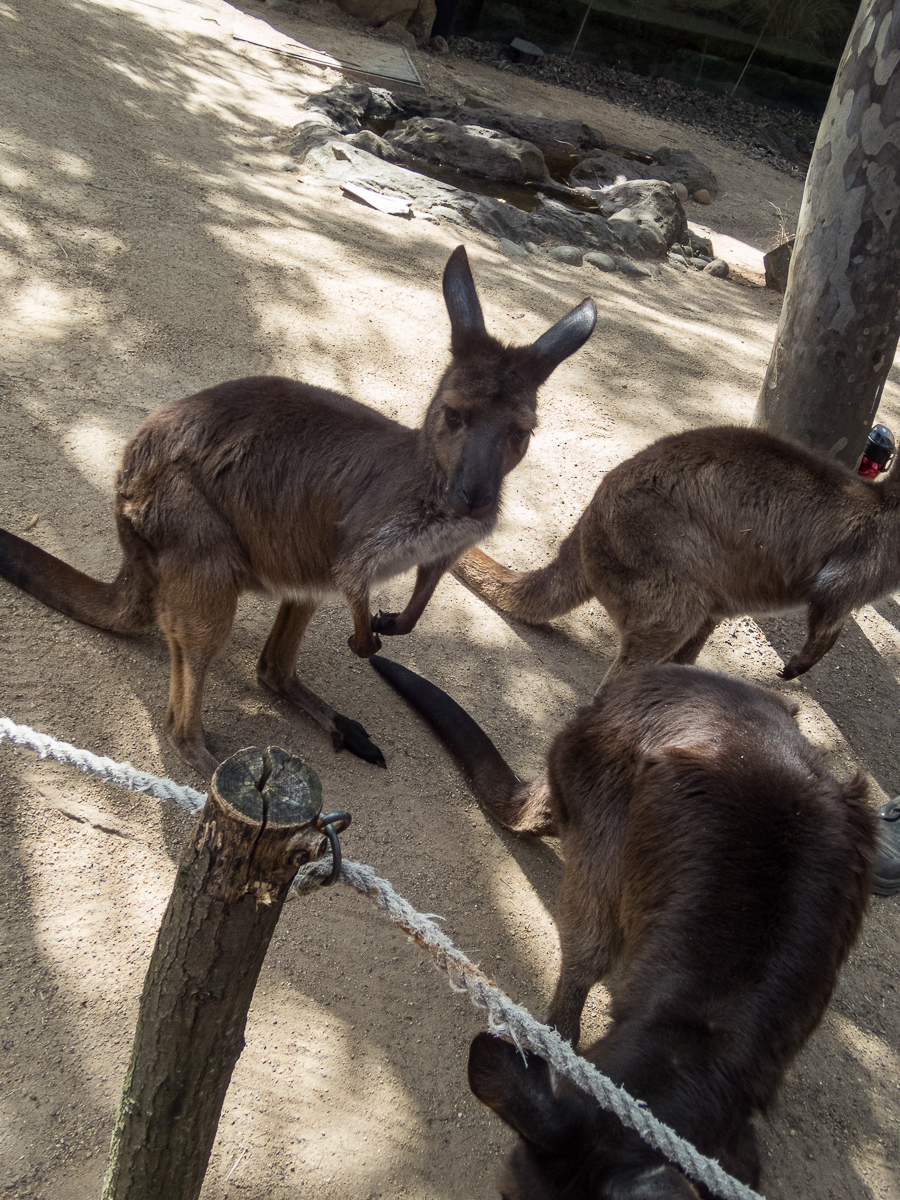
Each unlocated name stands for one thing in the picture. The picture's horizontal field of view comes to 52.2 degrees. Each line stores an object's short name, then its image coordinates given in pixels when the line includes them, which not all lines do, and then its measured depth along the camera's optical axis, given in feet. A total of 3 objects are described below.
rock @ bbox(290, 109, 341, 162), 27.50
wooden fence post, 4.60
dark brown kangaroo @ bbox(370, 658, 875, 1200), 5.35
